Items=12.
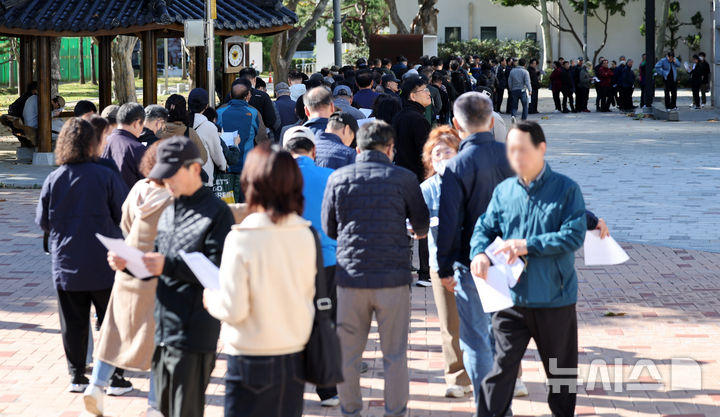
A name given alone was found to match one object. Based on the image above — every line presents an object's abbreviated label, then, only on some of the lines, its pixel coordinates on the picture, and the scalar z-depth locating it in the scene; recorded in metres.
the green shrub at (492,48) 52.12
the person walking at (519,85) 26.53
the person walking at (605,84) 29.11
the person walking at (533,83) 28.73
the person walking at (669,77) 28.50
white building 55.28
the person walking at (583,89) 29.19
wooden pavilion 17.83
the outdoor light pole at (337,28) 25.18
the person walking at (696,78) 29.56
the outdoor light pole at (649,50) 27.33
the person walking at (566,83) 28.92
